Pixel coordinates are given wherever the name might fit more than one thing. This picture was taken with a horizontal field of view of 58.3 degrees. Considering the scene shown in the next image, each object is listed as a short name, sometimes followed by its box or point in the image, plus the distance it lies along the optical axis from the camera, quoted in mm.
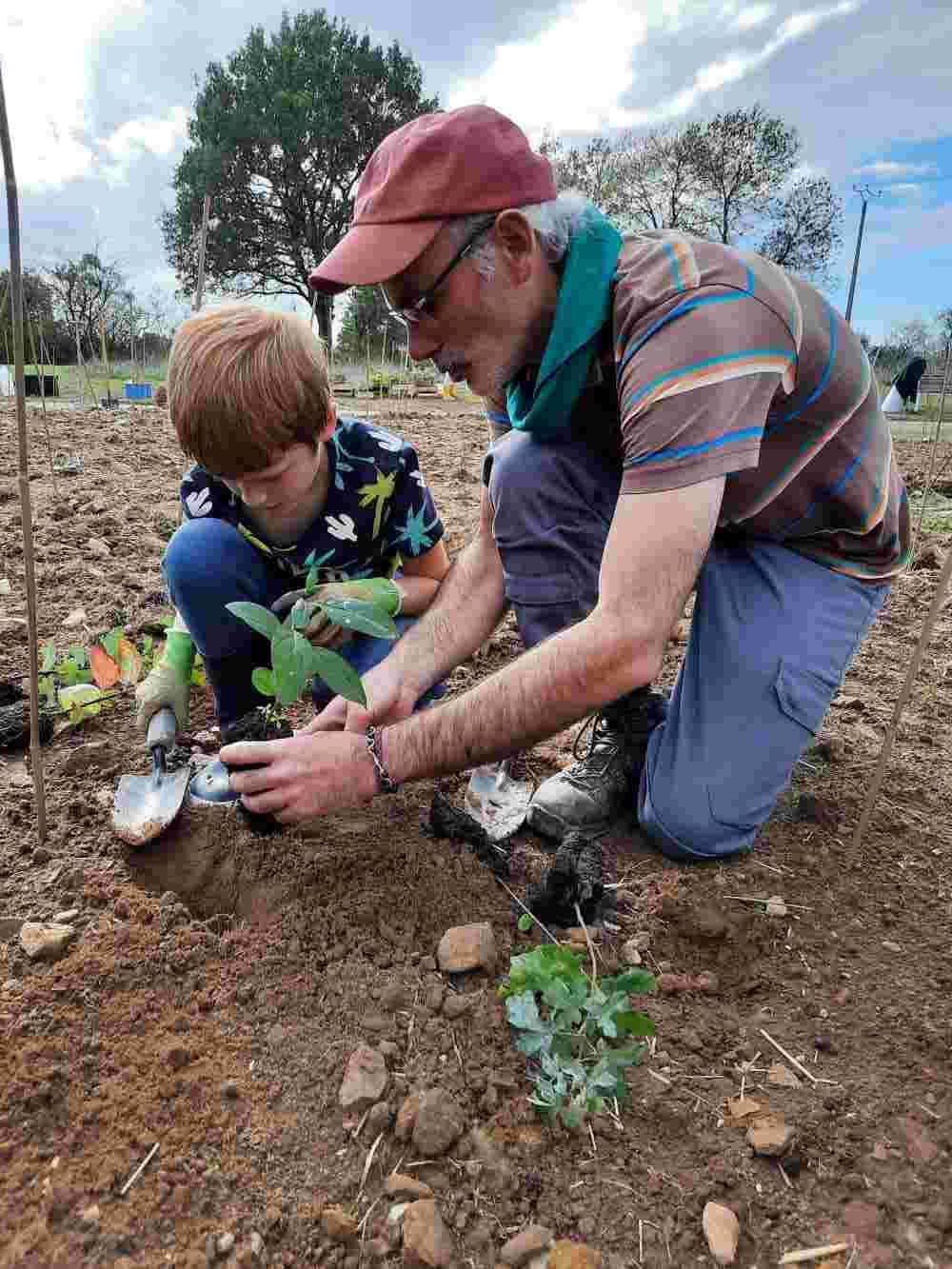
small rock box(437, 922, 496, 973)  1306
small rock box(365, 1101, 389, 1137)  1065
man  1305
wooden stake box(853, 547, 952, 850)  1467
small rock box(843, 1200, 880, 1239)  956
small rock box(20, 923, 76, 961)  1322
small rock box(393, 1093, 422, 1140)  1051
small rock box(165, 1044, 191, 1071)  1152
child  1552
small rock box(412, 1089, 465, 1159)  1031
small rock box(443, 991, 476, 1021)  1227
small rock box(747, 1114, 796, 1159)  1049
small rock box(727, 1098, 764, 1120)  1117
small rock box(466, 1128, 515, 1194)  1012
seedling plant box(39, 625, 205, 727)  2082
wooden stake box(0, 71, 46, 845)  1203
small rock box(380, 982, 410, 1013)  1234
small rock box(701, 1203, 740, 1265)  943
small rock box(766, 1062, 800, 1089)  1168
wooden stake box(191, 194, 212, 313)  2214
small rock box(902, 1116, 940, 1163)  1035
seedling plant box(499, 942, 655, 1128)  1102
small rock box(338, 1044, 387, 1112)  1091
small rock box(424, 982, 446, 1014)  1233
